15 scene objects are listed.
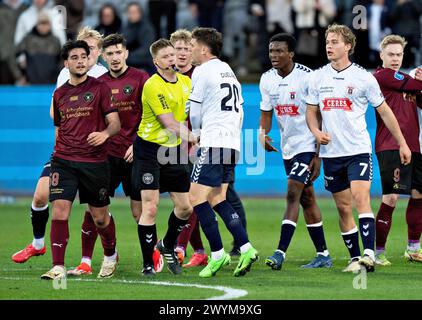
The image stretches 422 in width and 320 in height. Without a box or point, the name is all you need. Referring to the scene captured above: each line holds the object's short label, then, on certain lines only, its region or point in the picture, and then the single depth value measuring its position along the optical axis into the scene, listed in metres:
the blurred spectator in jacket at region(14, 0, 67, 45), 20.94
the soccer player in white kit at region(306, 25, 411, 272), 10.92
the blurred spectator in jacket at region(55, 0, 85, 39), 21.16
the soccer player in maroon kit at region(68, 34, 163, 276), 11.45
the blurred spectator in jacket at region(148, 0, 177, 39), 20.97
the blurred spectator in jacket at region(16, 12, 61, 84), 20.45
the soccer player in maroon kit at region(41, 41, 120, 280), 10.47
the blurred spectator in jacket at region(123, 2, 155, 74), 20.17
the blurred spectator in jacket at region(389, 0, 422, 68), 19.58
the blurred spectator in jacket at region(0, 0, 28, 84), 21.41
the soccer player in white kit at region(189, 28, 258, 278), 10.73
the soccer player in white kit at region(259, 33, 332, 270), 11.31
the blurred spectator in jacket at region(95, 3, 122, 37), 20.09
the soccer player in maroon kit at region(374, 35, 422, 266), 11.84
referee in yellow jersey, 10.88
